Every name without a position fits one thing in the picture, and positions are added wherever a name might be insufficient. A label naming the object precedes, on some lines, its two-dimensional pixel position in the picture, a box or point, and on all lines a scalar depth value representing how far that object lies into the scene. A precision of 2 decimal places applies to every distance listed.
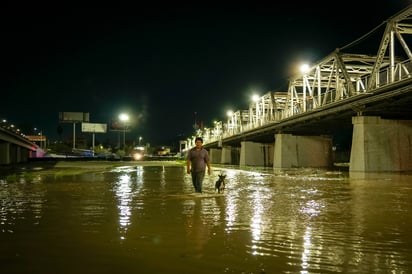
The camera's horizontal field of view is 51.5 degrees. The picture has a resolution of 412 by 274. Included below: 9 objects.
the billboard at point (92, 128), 137.75
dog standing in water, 15.97
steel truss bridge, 32.91
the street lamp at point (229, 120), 107.57
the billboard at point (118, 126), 133.00
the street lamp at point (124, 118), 132.50
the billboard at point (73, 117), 133.50
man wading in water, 14.62
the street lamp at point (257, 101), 78.34
